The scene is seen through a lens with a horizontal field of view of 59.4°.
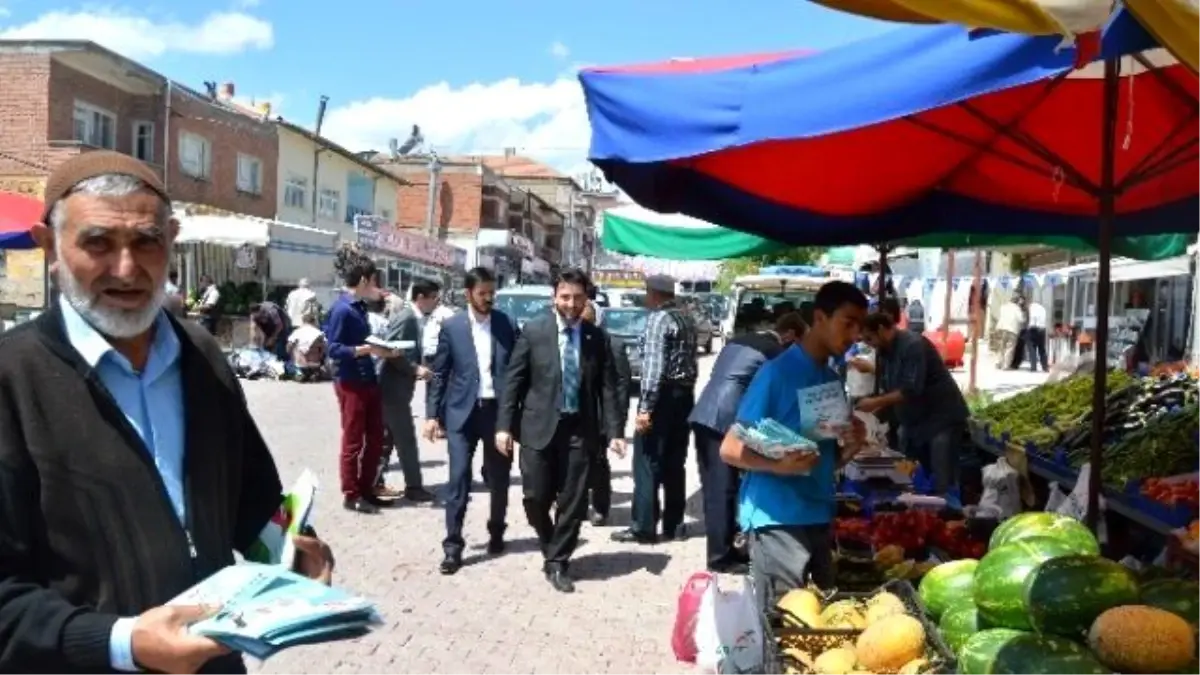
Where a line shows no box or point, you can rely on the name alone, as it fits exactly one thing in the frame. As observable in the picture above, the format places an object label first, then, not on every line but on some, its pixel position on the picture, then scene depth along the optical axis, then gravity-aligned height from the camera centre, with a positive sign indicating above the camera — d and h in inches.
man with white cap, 325.7 -41.9
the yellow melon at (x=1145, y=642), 104.0 -32.9
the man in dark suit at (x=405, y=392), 359.9 -40.8
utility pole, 1860.1 +152.4
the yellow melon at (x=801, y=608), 140.3 -43.2
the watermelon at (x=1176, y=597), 114.3 -31.8
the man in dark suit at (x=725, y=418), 285.6 -35.5
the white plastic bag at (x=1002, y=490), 262.1 -47.2
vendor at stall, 316.2 -31.0
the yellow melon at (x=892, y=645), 122.9 -40.7
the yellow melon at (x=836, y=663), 125.4 -44.2
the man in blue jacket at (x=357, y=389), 347.3 -39.3
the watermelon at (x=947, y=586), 138.3 -38.0
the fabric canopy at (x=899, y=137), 119.3 +25.8
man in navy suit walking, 290.4 -33.2
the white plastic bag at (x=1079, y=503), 215.2 -40.7
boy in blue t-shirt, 171.5 -25.3
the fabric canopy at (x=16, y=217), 328.7 +12.2
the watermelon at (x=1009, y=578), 119.4 -31.7
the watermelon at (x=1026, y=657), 104.7 -35.8
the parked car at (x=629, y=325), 795.4 -31.9
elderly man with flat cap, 74.2 -15.1
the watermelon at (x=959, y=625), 128.2 -40.1
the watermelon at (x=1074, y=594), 111.7 -30.5
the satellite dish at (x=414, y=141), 2728.8 +347.5
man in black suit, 273.9 -36.2
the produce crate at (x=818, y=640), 120.6 -43.1
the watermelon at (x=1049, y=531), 129.3 -28.1
